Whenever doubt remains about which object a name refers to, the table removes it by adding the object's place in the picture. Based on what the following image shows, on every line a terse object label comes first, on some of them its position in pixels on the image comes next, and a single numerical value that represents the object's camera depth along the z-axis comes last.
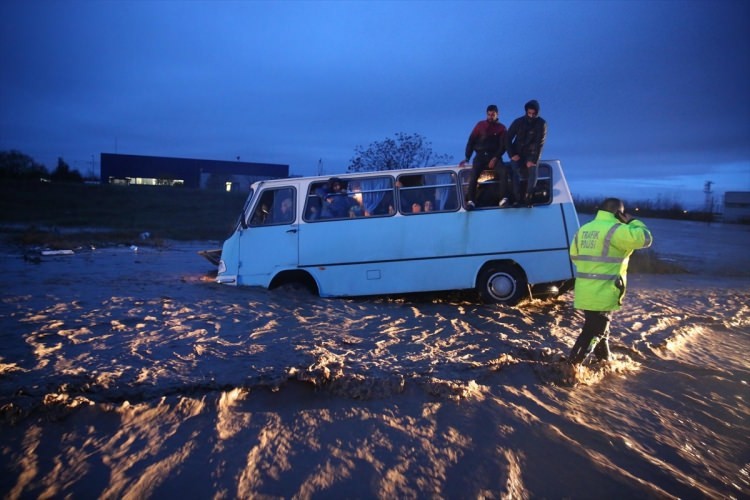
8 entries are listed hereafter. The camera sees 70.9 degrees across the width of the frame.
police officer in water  5.42
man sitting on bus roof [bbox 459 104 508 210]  8.81
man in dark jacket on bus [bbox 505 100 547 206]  8.43
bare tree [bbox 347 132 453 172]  21.17
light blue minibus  8.91
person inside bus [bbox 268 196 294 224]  9.12
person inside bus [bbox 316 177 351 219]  9.10
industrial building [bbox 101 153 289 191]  50.69
